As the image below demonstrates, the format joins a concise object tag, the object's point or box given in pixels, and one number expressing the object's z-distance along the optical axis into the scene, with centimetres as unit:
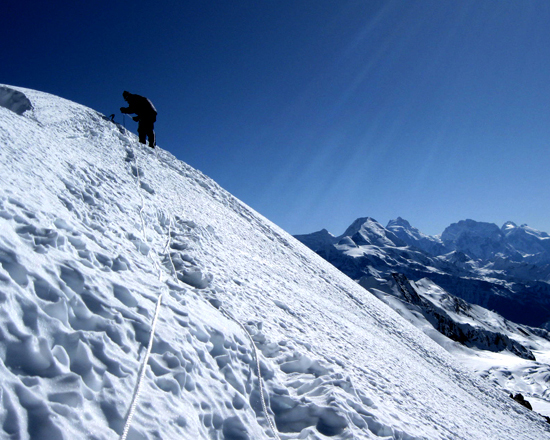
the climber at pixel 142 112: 2031
